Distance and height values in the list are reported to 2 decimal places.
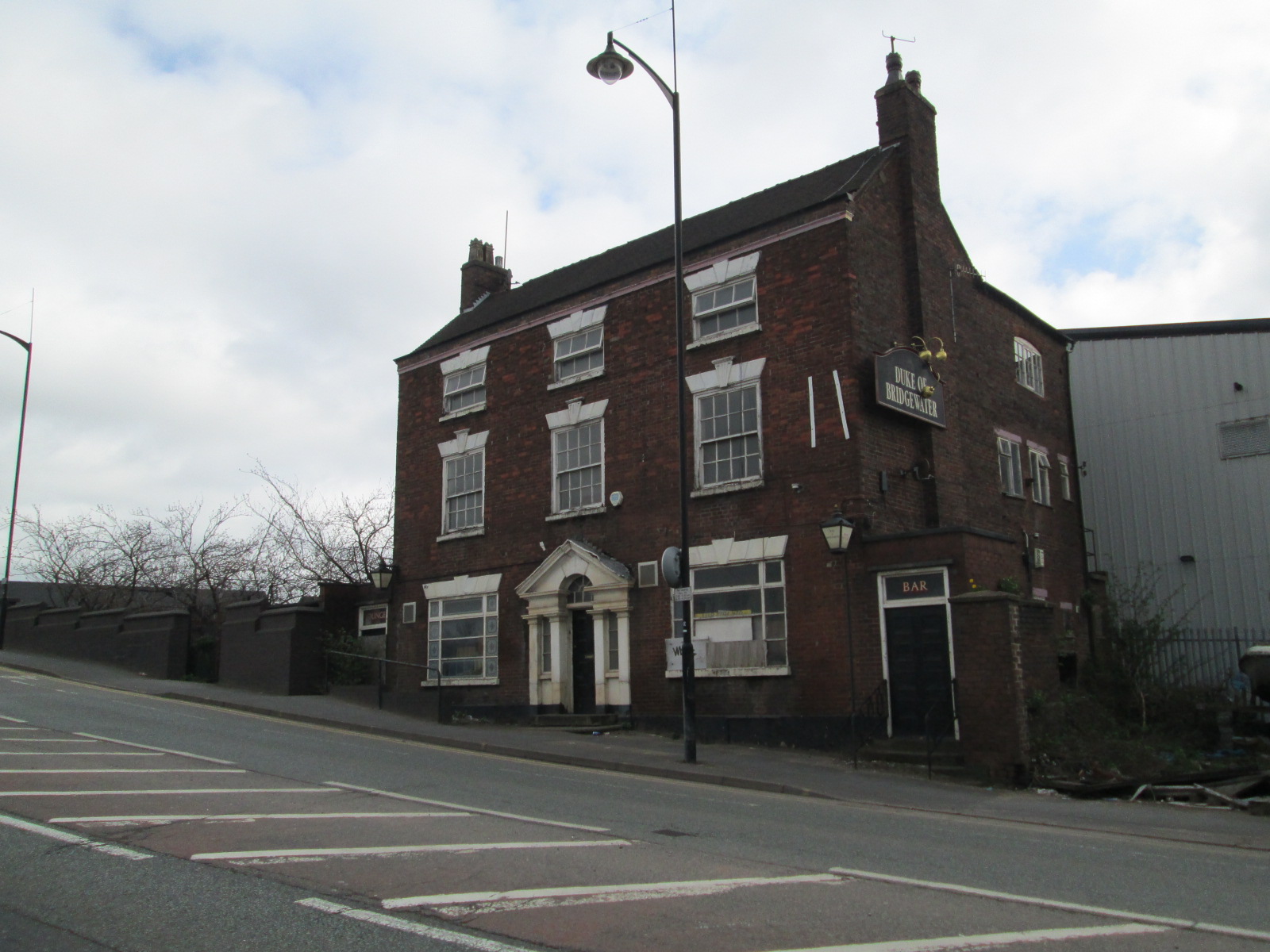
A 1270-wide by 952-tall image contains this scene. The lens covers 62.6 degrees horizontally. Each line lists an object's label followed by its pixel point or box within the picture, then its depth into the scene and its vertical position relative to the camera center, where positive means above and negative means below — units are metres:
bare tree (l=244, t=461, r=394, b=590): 37.44 +4.20
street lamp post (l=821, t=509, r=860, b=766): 16.36 +1.96
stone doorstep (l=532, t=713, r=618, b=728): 19.80 -1.09
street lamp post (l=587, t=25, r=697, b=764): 15.42 +2.57
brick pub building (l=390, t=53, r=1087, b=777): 16.67 +3.47
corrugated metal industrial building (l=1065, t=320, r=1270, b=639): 23.44 +4.52
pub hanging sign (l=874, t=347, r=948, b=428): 17.81 +4.76
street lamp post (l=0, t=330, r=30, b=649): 31.03 +4.86
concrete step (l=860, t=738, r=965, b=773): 14.95 -1.37
